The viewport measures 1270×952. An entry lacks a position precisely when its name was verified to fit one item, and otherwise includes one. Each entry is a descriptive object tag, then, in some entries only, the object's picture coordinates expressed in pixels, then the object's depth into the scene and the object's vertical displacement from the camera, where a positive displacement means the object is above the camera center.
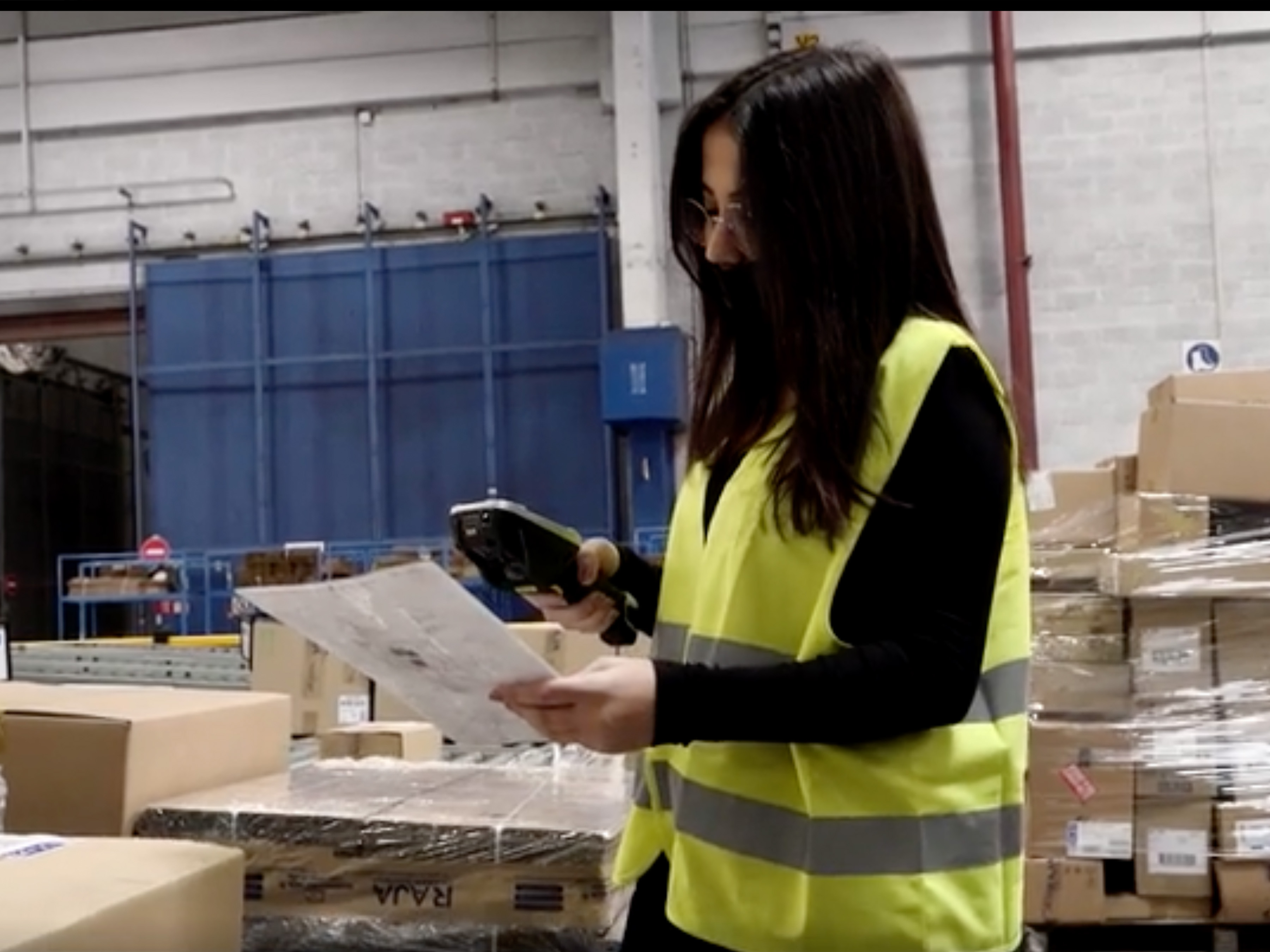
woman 0.91 -0.06
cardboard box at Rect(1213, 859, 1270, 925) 3.13 -0.89
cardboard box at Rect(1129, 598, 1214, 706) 3.12 -0.33
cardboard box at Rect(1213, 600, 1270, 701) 3.09 -0.33
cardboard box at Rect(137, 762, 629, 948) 1.79 -0.44
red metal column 5.67 +1.31
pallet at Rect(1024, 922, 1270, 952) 3.20 -1.03
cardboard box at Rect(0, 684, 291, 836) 1.76 -0.29
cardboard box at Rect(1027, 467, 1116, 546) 3.29 +0.00
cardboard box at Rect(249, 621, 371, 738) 4.32 -0.45
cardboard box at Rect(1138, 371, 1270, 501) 3.00 +0.15
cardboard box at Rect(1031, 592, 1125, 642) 3.21 -0.25
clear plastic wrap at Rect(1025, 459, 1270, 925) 3.06 -0.49
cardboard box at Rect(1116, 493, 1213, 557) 3.03 -0.03
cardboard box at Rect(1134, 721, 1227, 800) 3.11 -0.57
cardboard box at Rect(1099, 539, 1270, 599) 3.04 -0.15
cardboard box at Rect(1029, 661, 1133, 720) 3.18 -0.43
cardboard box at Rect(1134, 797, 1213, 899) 3.14 -0.80
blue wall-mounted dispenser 5.47 +0.56
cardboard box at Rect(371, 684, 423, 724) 4.25 -0.56
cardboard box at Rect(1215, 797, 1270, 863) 3.09 -0.74
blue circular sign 5.61 +0.61
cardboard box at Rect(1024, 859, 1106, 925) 3.19 -0.89
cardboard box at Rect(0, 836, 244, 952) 1.10 -0.31
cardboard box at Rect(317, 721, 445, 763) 2.70 -0.42
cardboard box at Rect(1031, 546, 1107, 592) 3.24 -0.14
